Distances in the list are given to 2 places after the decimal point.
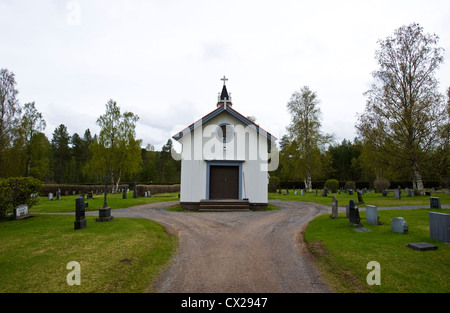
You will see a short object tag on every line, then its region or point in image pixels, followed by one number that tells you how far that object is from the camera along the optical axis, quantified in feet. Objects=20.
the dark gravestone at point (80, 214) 32.35
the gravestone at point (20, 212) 41.98
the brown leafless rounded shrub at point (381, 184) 96.89
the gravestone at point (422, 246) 21.42
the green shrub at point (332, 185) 105.81
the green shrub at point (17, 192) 41.83
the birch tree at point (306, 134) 115.14
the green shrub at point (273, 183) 125.03
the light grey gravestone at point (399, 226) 27.09
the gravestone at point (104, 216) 37.94
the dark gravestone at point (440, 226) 23.13
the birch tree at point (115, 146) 117.08
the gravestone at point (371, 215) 32.32
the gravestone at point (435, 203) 44.98
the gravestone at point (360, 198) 58.08
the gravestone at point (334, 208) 38.35
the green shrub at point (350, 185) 121.90
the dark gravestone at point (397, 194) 70.07
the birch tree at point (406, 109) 75.46
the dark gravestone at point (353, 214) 31.73
